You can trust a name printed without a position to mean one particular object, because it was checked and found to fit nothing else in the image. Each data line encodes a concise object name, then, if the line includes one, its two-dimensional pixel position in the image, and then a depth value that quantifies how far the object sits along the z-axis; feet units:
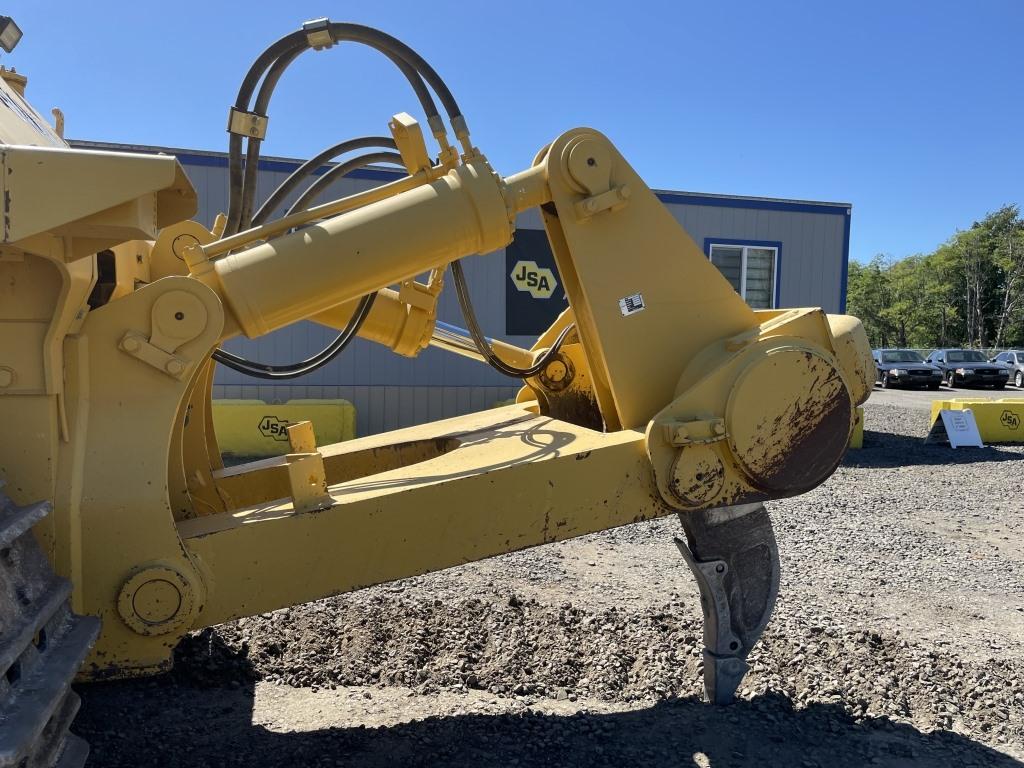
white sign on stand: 36.37
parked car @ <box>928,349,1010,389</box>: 81.76
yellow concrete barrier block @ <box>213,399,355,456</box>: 30.78
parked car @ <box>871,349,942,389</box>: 81.97
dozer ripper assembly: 6.47
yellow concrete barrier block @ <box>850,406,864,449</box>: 35.12
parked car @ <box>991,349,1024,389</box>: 85.76
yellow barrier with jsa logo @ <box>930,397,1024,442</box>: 37.76
